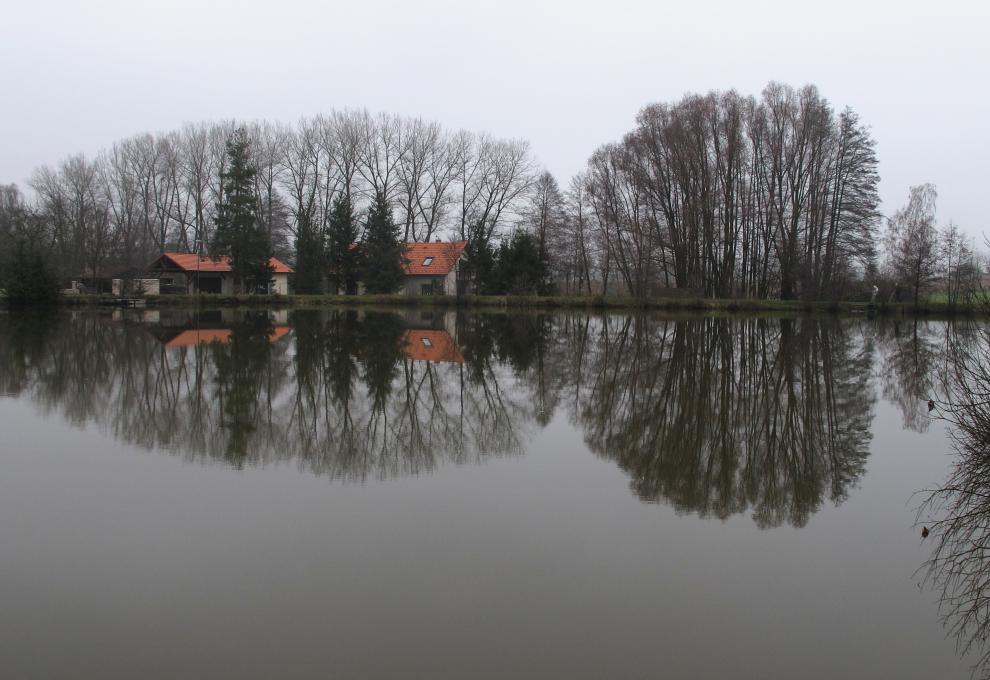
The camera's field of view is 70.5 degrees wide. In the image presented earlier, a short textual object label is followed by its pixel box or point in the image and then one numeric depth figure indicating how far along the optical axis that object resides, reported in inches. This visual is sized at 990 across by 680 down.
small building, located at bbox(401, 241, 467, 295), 2023.9
